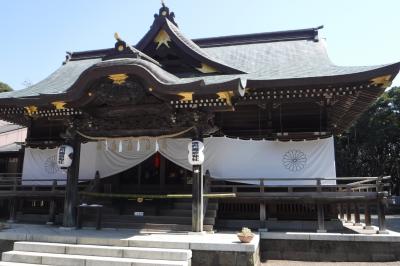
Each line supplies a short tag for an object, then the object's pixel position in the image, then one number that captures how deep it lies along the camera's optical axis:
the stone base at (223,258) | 7.31
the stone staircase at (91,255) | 7.28
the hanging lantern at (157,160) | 12.60
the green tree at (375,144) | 33.78
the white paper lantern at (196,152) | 9.20
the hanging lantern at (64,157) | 10.29
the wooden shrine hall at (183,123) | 9.23
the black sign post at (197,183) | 9.02
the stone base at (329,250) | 8.84
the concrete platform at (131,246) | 7.42
